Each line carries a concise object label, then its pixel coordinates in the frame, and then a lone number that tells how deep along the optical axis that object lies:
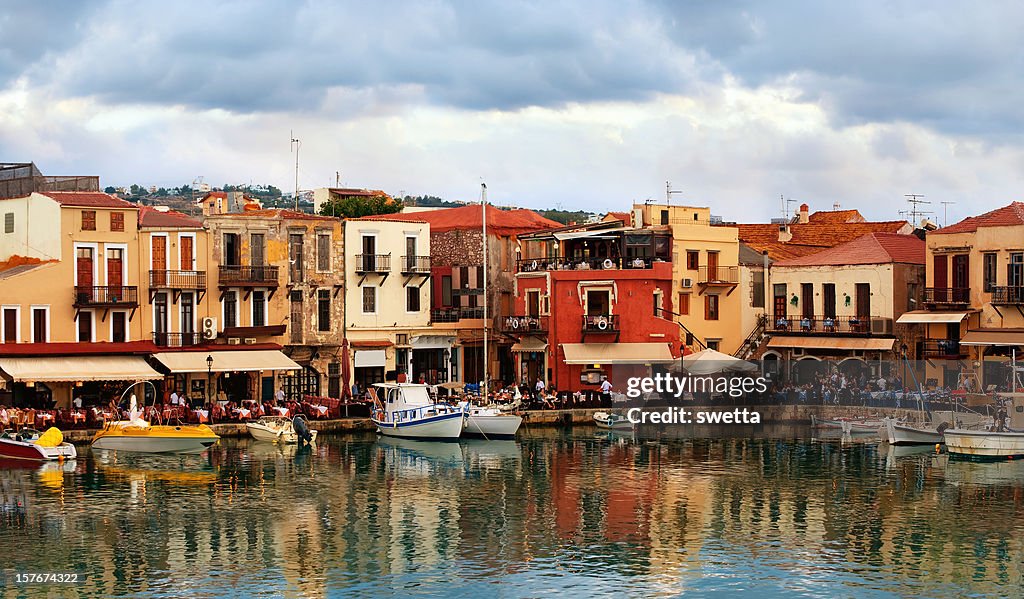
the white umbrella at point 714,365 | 63.20
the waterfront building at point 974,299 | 62.06
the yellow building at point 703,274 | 70.50
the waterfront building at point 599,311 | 67.00
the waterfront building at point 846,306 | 67.12
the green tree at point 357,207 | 94.82
